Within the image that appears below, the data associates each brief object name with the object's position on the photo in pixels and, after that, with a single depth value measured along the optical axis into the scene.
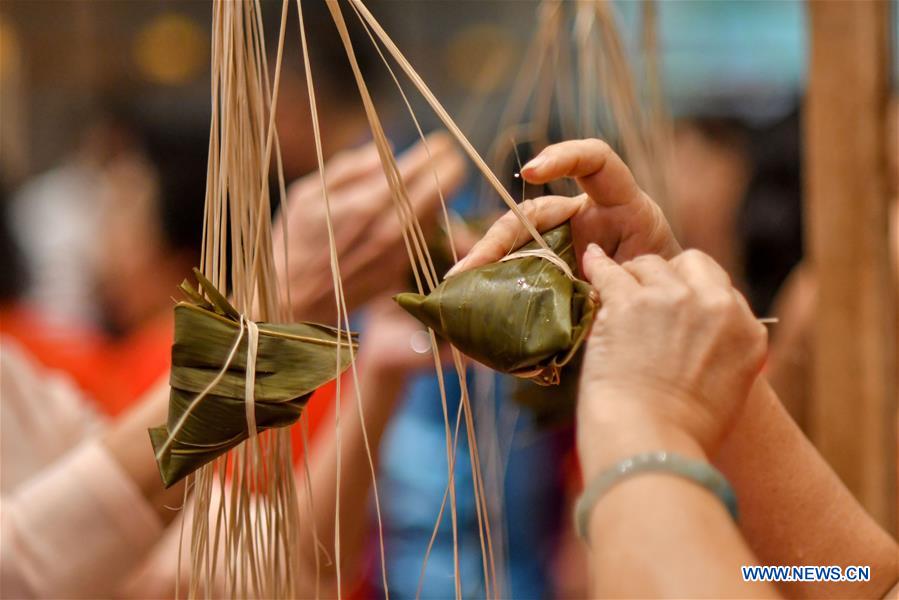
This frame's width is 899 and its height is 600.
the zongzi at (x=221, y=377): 1.66
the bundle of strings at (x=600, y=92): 2.04
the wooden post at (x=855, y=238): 2.08
